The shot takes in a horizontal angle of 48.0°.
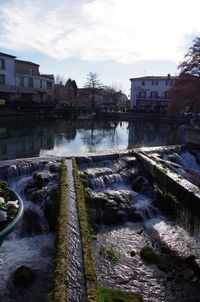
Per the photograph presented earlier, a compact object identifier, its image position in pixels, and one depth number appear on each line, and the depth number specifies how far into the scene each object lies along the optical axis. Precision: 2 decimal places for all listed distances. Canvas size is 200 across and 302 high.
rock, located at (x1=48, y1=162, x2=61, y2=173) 9.35
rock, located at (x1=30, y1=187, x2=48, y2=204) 7.90
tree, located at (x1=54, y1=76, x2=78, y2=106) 51.31
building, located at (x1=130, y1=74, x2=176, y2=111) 48.63
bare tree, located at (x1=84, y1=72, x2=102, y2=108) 48.95
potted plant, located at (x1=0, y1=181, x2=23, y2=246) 2.70
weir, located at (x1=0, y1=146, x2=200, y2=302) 5.05
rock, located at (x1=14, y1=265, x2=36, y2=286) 4.96
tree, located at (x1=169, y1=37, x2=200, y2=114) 20.28
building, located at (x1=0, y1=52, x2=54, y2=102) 34.53
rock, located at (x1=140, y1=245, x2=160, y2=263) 5.83
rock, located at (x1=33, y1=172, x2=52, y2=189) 8.50
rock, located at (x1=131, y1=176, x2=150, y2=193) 9.25
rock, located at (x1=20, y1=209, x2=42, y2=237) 6.86
